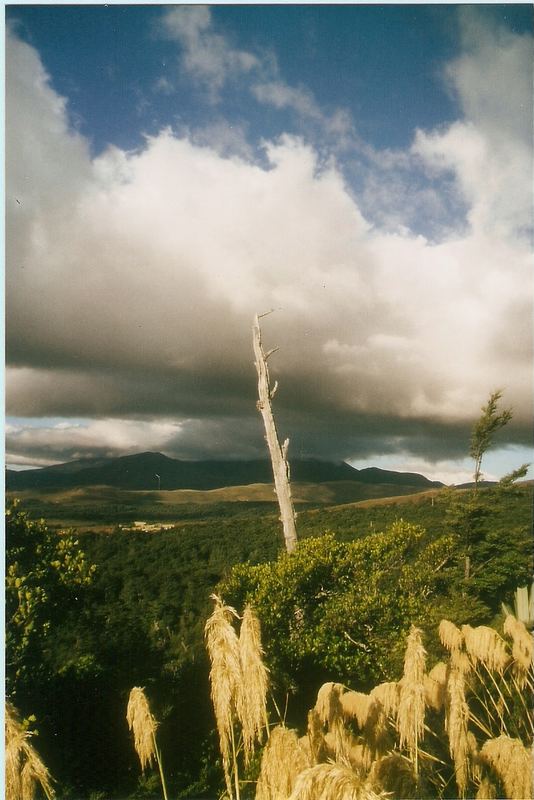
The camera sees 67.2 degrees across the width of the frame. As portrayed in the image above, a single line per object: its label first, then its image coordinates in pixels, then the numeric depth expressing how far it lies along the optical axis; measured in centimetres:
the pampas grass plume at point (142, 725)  256
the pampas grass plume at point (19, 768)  220
